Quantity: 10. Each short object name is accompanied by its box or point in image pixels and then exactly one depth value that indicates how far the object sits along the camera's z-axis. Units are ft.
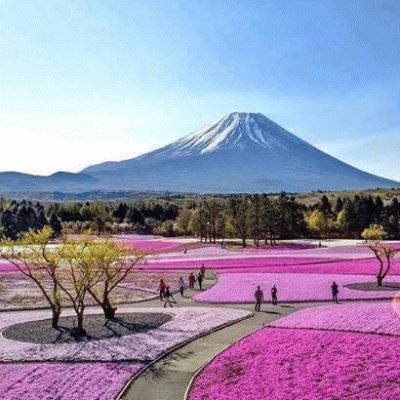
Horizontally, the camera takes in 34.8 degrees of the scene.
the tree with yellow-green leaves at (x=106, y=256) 130.93
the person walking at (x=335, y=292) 148.15
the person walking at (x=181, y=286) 173.00
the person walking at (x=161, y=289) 165.68
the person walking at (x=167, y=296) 158.15
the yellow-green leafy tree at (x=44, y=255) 128.06
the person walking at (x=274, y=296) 149.07
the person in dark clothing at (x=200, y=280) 184.40
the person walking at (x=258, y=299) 141.59
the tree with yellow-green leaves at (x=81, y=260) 122.62
